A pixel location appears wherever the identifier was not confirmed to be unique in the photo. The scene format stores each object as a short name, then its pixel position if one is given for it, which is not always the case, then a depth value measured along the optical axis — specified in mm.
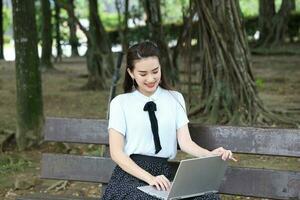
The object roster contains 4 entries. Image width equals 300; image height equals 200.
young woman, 3299
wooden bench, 3512
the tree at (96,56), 13156
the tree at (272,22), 23094
